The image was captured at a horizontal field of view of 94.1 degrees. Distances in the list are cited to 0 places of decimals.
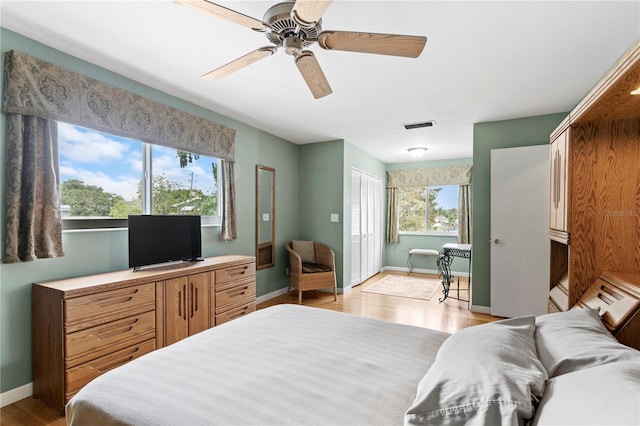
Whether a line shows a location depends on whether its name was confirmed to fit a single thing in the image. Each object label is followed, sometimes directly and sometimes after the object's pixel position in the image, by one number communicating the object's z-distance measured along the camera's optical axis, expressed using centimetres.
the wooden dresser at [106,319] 199
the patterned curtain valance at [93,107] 206
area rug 495
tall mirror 442
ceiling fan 142
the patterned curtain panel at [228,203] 378
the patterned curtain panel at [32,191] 205
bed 78
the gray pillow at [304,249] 495
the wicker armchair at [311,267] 441
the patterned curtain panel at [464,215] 621
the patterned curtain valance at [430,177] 635
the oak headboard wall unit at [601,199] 176
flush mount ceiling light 537
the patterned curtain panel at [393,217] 700
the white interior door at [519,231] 354
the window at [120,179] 245
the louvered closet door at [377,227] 650
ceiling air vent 405
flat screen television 265
